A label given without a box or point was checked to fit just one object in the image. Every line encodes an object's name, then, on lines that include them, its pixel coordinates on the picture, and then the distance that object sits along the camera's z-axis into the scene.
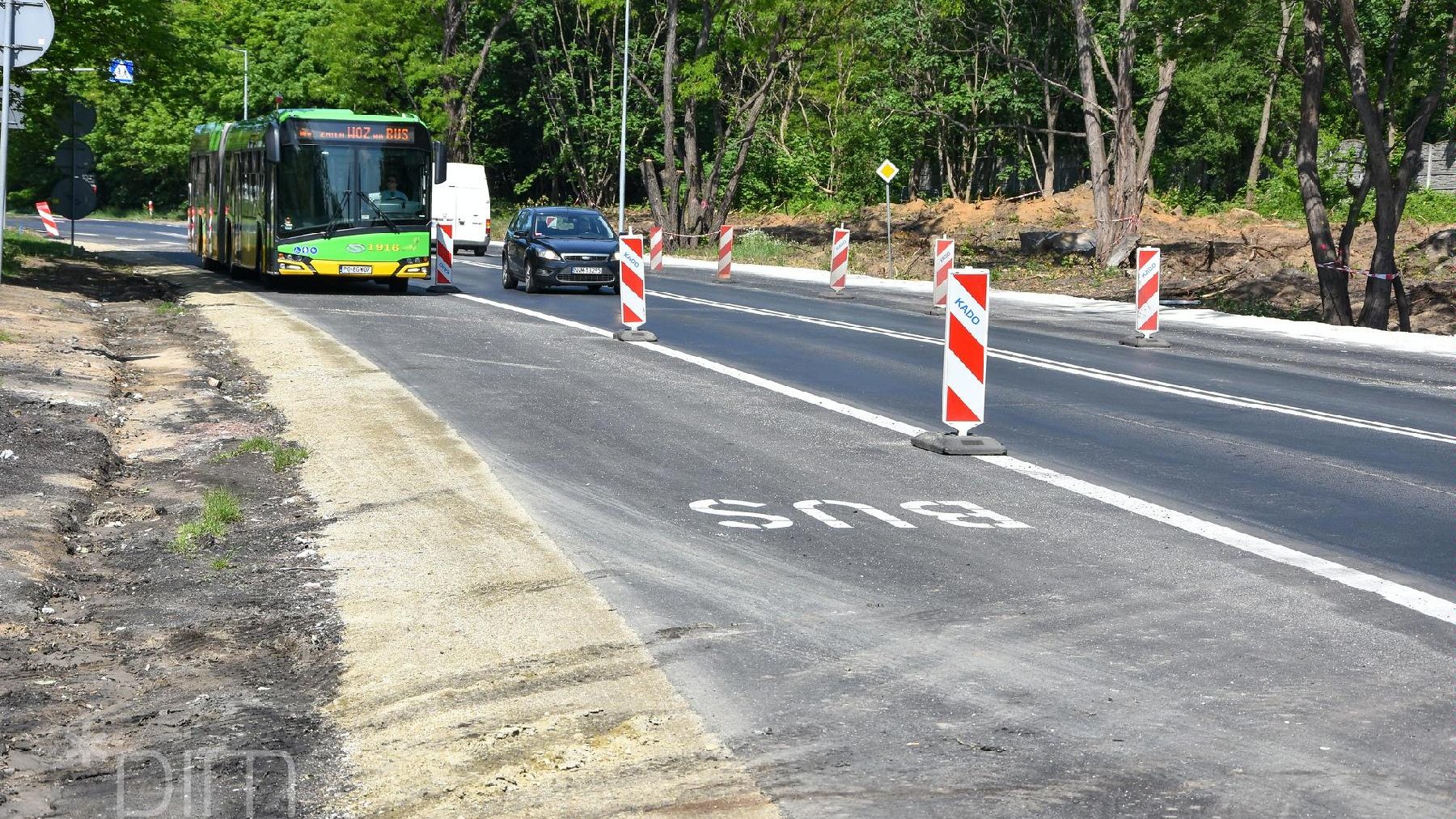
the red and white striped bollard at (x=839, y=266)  32.78
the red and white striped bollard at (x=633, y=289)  19.33
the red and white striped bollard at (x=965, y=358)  11.45
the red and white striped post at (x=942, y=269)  23.23
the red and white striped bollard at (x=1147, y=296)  21.98
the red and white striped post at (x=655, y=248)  37.69
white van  49.75
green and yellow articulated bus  27.73
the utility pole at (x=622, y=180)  54.40
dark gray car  29.72
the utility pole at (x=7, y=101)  18.75
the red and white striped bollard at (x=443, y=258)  31.05
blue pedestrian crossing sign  27.94
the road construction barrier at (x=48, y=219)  51.53
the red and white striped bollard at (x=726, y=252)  37.94
